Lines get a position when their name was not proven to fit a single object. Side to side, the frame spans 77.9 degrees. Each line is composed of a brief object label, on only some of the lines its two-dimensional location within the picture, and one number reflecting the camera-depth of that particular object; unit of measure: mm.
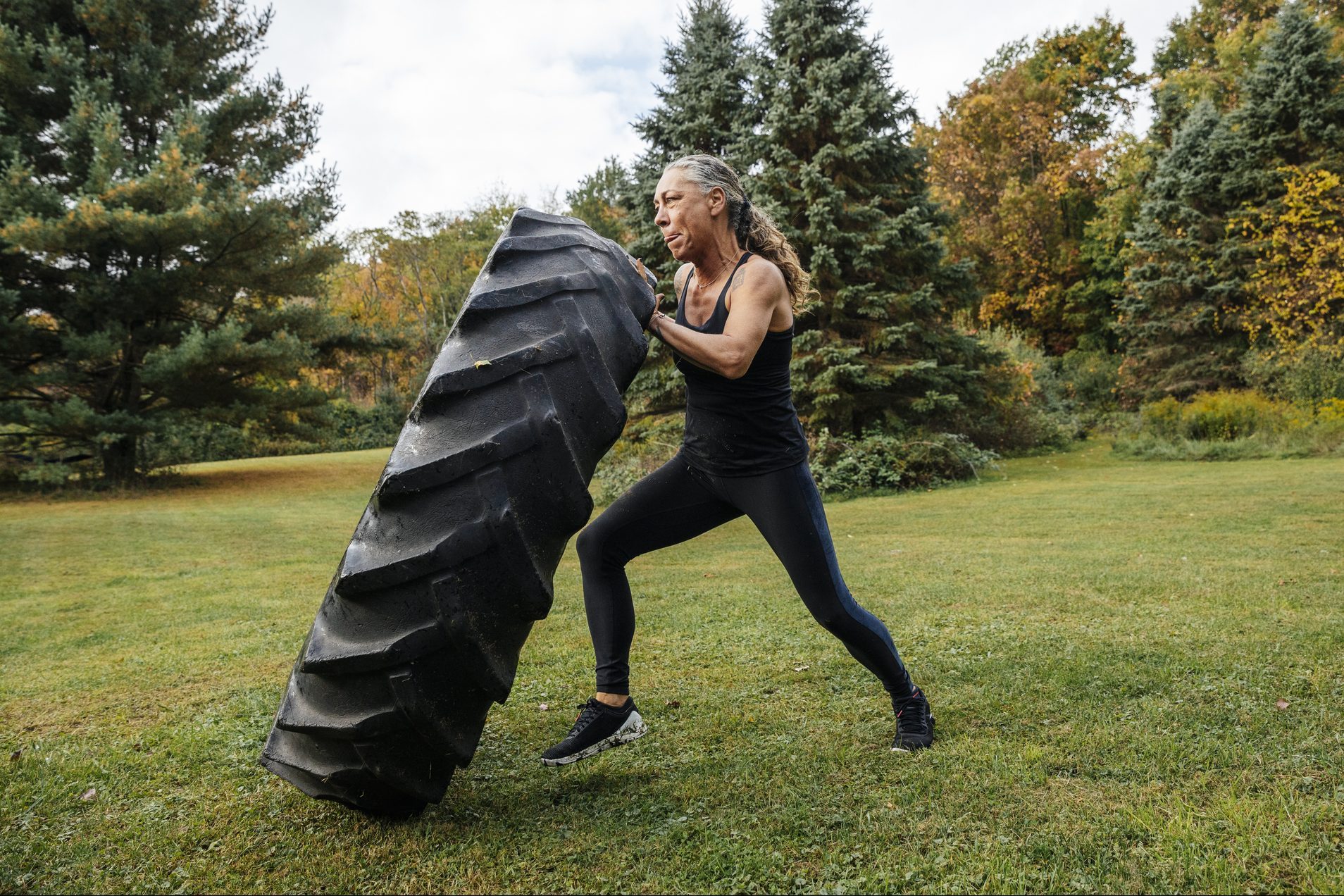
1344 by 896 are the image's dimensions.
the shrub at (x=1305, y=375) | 17062
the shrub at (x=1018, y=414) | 17500
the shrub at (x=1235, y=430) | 15398
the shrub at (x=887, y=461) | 14172
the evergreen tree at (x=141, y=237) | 16562
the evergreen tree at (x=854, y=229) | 14781
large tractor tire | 2260
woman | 3072
